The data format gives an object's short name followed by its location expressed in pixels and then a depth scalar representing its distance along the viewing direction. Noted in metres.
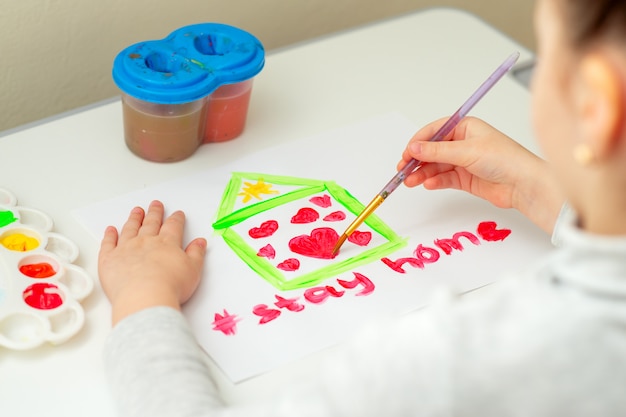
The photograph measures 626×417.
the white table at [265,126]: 0.71
